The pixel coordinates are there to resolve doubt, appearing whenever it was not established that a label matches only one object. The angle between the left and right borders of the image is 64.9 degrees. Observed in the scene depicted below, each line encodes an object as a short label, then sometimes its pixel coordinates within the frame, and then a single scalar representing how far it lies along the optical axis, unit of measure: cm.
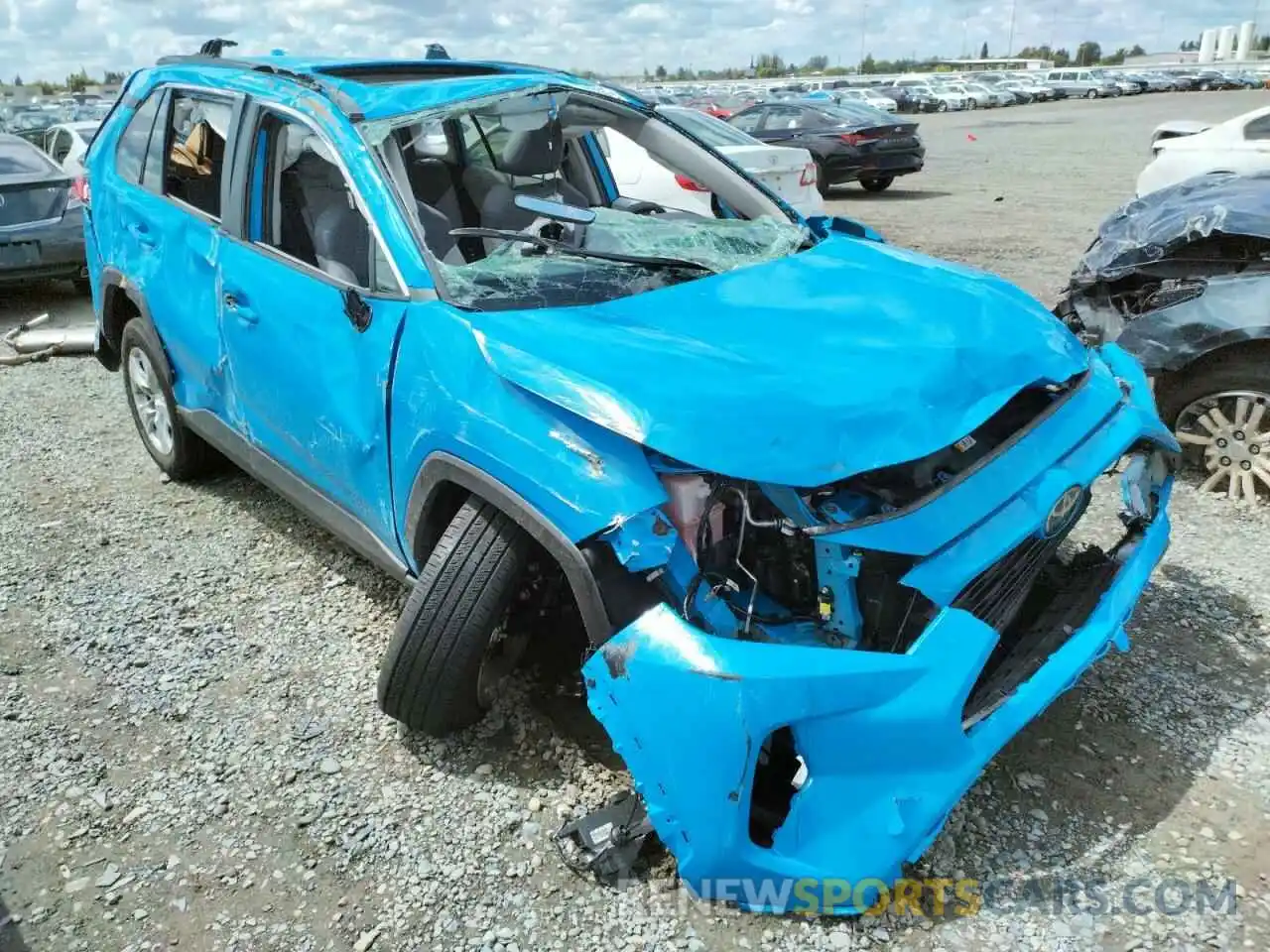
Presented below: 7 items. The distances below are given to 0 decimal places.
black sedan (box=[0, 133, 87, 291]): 751
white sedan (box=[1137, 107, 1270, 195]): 849
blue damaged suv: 209
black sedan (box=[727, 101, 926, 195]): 1502
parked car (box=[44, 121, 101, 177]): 1041
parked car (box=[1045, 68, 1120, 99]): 4984
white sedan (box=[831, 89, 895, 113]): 3334
